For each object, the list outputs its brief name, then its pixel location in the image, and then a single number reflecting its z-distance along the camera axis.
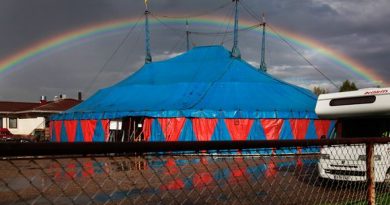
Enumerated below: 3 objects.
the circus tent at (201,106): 23.73
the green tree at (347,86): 65.54
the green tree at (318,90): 72.44
